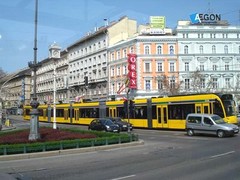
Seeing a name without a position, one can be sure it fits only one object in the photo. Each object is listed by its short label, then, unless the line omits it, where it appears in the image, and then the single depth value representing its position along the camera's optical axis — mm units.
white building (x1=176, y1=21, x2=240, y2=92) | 68750
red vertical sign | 65250
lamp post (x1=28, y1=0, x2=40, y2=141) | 20322
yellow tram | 29938
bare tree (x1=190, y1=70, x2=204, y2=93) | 60688
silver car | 25192
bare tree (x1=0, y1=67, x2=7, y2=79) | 72412
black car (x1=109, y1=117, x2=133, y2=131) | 33794
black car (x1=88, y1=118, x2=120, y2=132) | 30733
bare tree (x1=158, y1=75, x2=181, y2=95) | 60688
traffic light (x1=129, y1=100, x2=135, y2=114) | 27800
